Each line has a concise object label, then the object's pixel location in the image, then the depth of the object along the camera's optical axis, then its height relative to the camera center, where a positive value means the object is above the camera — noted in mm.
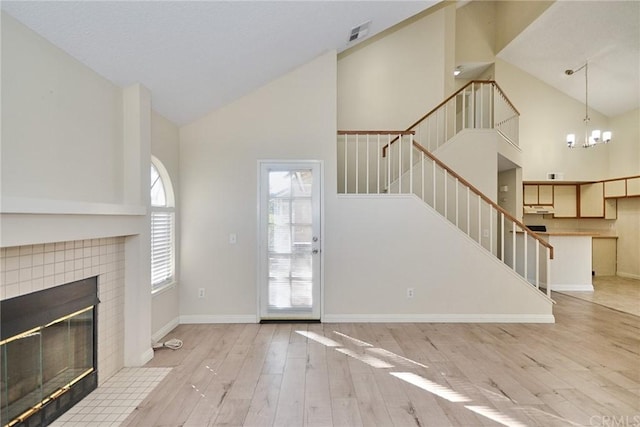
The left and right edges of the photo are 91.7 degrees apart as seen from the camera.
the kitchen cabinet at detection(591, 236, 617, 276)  7086 -1050
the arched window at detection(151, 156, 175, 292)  3475 -195
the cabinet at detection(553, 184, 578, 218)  7289 +175
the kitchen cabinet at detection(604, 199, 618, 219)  7031 +30
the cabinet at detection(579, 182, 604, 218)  7070 +240
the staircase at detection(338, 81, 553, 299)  4492 +671
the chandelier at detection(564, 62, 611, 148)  6047 +1743
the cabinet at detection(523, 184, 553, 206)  7289 +387
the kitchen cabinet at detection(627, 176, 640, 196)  6286 +494
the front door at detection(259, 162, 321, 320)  4008 -436
